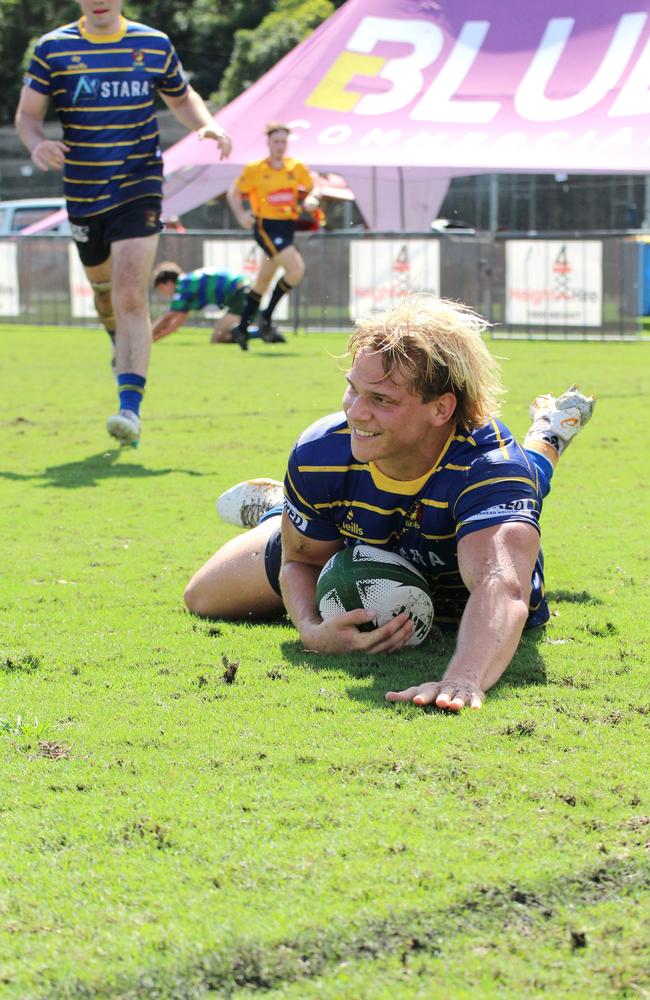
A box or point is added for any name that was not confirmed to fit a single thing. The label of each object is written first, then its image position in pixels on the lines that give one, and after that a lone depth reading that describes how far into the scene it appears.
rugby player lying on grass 3.71
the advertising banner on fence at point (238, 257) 21.20
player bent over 17.17
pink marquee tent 16.05
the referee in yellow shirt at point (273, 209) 16.55
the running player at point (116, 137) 8.18
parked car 29.95
